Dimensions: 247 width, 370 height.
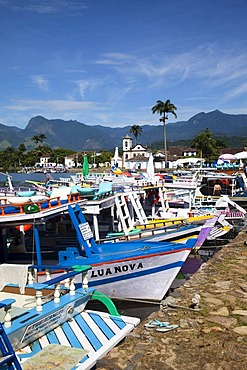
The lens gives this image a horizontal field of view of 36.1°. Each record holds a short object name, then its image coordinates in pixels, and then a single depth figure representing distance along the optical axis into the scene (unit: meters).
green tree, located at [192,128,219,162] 83.56
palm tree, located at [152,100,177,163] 70.69
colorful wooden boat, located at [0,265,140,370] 5.30
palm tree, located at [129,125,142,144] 108.81
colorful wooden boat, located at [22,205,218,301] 10.76
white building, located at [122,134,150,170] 123.06
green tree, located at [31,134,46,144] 133.90
